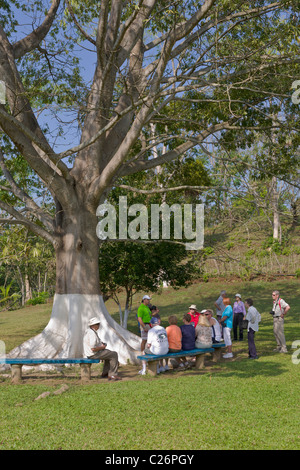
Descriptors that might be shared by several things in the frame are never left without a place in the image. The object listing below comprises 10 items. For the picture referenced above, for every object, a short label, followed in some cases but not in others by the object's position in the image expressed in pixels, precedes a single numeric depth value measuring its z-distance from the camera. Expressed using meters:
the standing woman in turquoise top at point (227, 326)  11.33
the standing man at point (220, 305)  14.29
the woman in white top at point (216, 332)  11.34
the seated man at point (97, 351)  8.88
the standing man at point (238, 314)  15.35
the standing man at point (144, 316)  11.77
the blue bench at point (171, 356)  8.96
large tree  10.39
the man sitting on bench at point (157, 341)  9.13
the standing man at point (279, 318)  11.48
